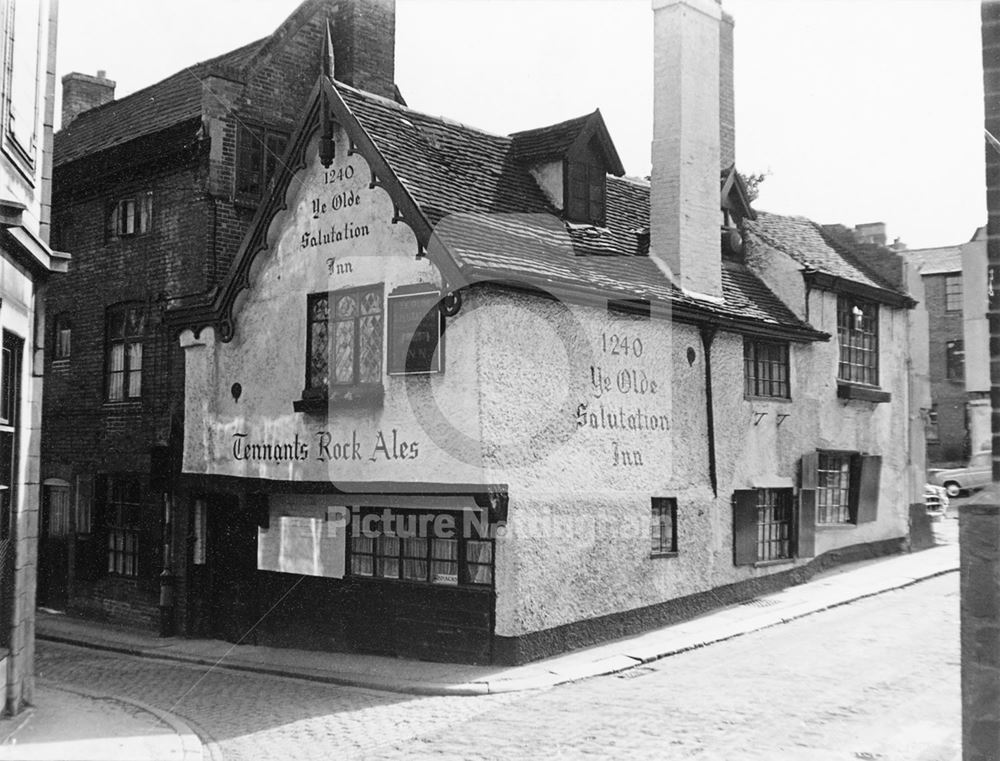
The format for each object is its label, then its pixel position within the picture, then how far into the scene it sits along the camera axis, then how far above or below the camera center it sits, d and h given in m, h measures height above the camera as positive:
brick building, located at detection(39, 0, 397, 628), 17.56 +3.47
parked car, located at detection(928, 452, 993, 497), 35.28 -0.76
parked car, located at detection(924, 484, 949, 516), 25.17 -1.04
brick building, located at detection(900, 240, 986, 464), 43.22 +4.14
